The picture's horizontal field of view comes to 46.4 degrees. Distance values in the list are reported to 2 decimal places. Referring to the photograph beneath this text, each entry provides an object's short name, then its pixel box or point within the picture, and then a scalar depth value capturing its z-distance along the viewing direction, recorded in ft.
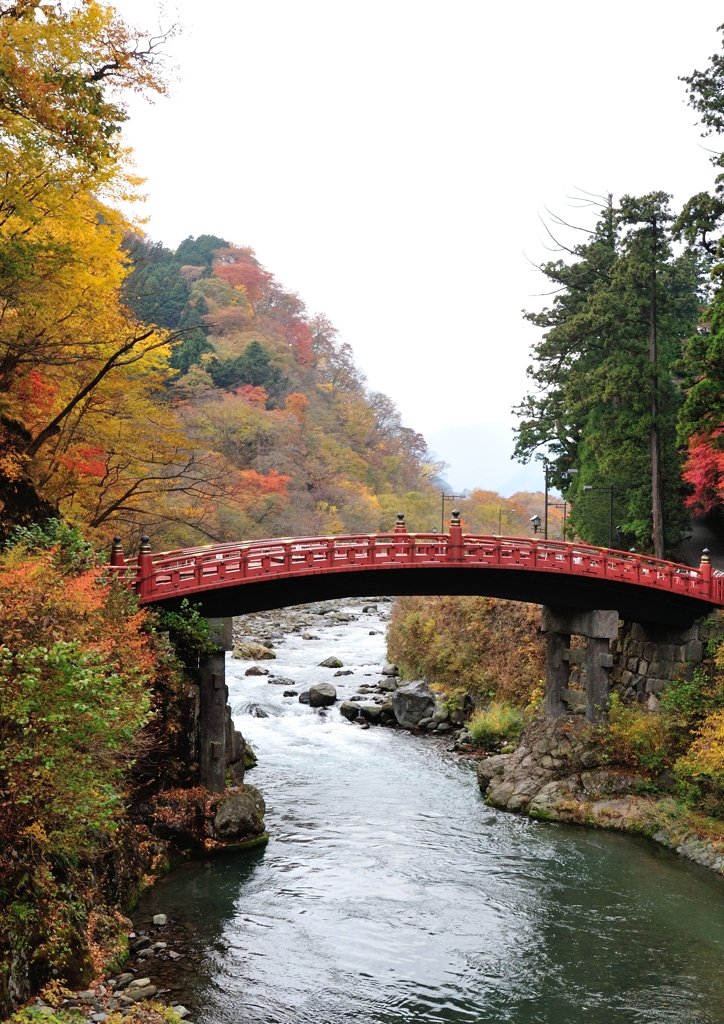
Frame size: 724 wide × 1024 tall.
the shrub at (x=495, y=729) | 97.55
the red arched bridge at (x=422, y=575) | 69.77
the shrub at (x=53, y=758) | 37.96
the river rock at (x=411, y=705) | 106.32
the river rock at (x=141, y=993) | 43.11
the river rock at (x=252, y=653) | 138.00
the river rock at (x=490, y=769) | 84.00
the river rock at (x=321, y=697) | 110.93
